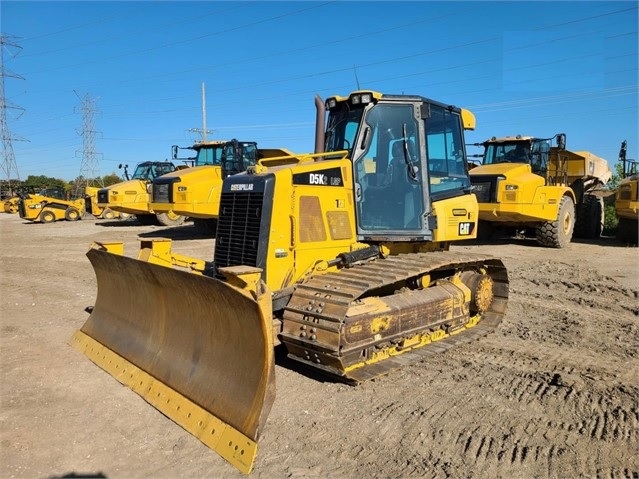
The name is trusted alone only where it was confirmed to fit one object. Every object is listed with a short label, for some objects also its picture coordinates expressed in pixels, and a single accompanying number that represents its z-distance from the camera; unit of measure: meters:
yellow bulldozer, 3.75
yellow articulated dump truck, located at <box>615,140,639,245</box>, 12.45
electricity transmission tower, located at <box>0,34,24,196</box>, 42.58
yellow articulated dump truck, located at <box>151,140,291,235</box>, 15.02
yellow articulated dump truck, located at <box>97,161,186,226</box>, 19.03
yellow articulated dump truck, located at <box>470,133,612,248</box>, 11.98
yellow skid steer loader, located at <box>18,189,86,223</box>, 25.16
